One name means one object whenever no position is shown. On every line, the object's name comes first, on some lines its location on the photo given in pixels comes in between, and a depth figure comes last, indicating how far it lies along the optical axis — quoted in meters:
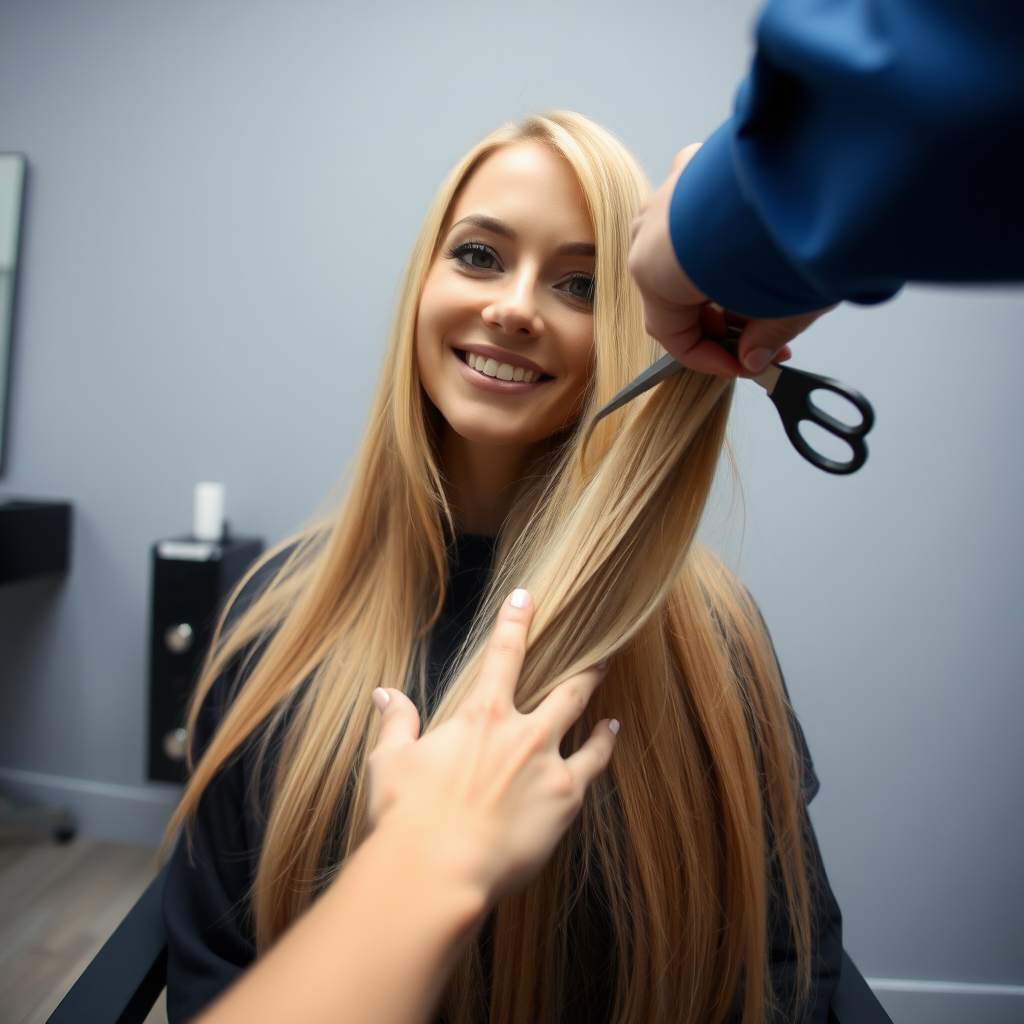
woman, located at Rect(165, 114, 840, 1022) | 0.78
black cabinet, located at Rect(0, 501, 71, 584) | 1.71
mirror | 1.81
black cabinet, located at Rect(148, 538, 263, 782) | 1.62
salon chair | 0.68
